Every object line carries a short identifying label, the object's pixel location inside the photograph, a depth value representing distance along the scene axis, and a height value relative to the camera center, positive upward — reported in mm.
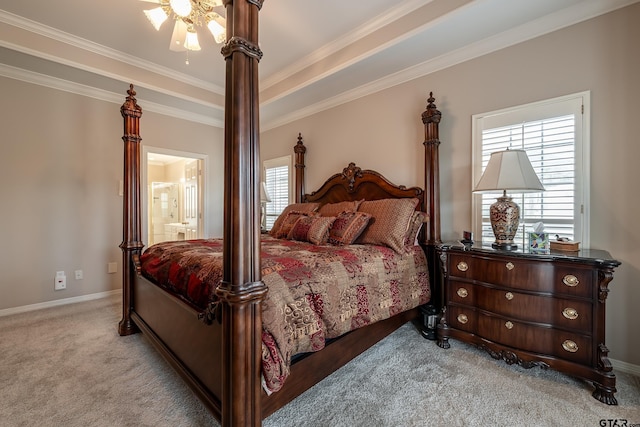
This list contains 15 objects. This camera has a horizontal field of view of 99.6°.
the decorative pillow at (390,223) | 2412 -114
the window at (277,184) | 4570 +466
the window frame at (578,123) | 2053 +677
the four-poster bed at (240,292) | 1123 -476
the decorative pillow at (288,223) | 3094 -146
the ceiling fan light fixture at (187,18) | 2041 +1543
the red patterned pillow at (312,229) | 2670 -192
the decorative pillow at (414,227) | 2559 -156
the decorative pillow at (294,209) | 3384 +23
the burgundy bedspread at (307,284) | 1329 -479
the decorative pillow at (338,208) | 3022 +32
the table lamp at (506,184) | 1966 +193
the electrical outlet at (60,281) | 3293 -865
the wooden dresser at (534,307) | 1664 -681
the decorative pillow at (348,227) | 2541 -163
